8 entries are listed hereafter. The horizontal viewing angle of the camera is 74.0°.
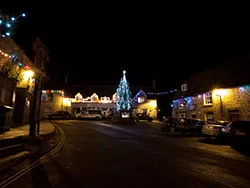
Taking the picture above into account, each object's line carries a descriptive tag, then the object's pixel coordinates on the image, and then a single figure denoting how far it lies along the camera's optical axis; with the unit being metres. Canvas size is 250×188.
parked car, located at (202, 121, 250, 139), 9.10
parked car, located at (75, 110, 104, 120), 31.58
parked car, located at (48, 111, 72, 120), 30.77
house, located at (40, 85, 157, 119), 39.78
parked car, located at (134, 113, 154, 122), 33.13
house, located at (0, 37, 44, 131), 10.95
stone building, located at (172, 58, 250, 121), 18.94
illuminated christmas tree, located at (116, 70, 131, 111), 36.00
